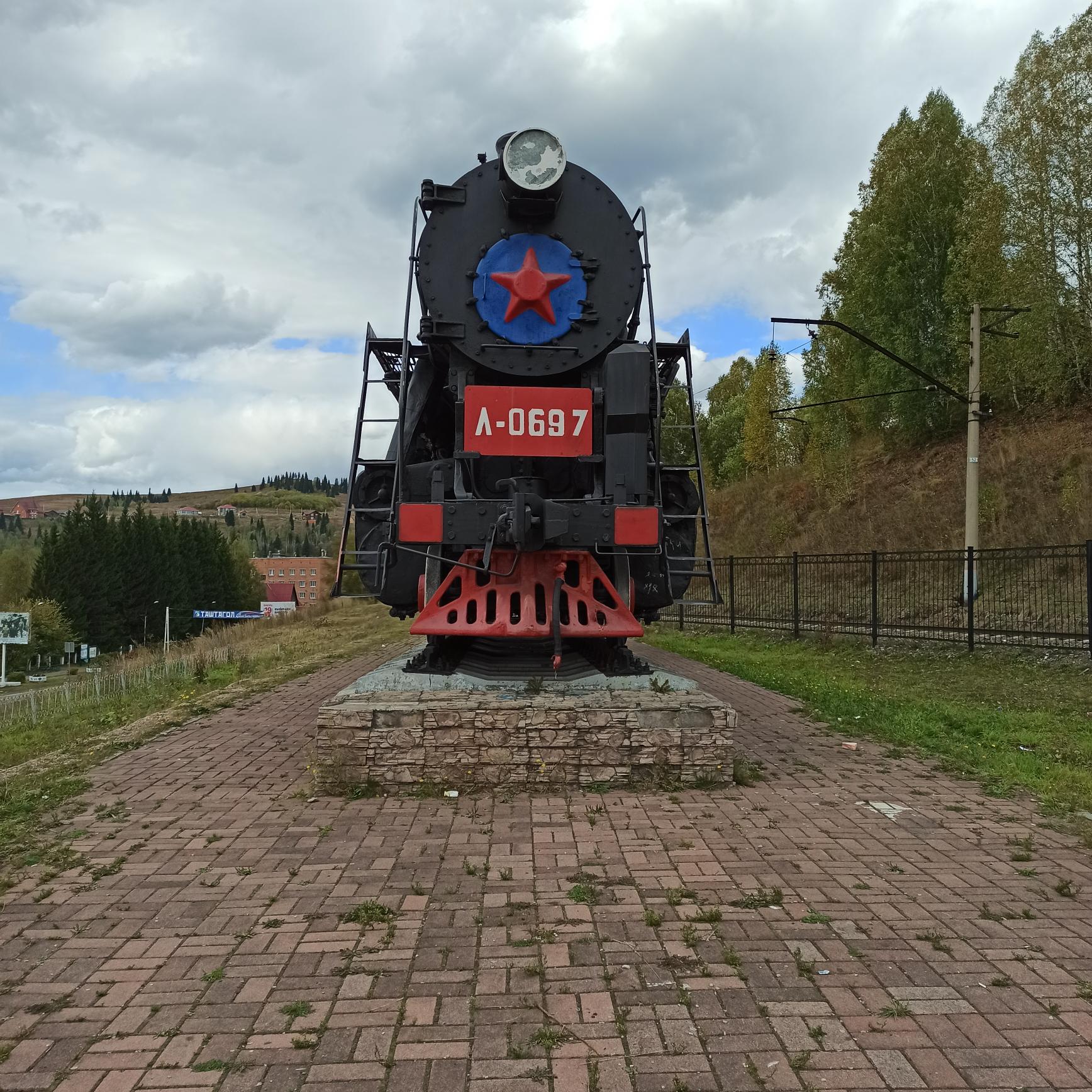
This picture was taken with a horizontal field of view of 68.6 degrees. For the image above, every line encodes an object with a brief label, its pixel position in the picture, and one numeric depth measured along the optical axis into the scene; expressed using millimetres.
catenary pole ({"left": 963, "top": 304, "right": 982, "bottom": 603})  12695
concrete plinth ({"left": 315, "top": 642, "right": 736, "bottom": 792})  5441
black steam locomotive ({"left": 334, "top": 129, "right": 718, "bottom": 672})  5871
